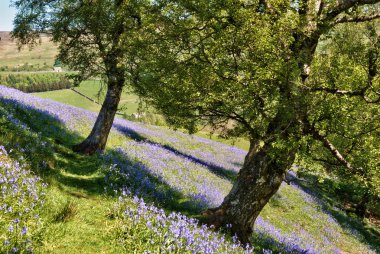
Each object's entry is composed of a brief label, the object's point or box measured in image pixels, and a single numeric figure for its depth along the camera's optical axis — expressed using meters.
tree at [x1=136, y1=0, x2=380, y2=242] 8.64
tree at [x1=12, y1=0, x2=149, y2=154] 13.58
